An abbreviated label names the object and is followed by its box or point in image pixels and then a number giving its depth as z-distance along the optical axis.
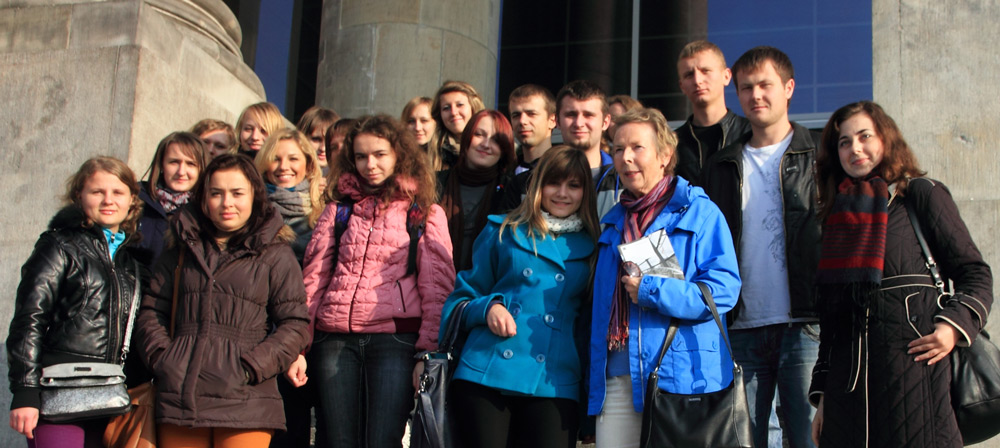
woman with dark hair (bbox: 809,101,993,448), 3.49
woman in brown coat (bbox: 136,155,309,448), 3.93
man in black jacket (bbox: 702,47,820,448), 4.15
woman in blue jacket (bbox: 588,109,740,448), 3.65
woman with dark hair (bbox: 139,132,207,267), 4.79
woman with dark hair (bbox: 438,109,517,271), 4.98
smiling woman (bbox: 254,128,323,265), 5.15
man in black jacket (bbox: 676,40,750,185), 4.87
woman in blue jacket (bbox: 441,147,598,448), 3.85
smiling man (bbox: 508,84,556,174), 5.27
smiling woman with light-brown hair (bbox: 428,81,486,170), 5.69
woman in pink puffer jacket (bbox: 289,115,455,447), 4.30
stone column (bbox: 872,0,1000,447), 4.99
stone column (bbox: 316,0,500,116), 8.78
